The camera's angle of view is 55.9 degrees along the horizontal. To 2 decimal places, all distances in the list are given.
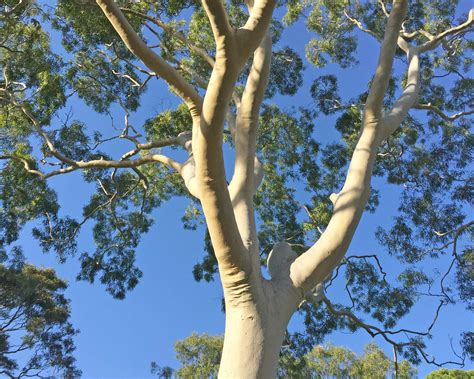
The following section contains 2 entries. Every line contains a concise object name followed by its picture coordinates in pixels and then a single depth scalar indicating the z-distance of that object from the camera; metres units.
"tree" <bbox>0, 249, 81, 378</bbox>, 12.00
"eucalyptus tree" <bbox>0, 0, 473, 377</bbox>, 7.37
